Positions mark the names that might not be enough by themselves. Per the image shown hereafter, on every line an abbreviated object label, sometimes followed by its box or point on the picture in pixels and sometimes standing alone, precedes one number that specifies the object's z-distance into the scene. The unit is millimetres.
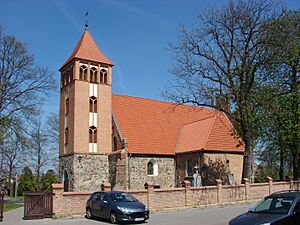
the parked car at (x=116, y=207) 16938
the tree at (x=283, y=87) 26062
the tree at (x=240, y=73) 26578
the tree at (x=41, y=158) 52594
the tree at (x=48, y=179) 53419
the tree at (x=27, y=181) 61031
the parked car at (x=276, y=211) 9688
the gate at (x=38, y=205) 19781
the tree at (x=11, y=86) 32344
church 33188
